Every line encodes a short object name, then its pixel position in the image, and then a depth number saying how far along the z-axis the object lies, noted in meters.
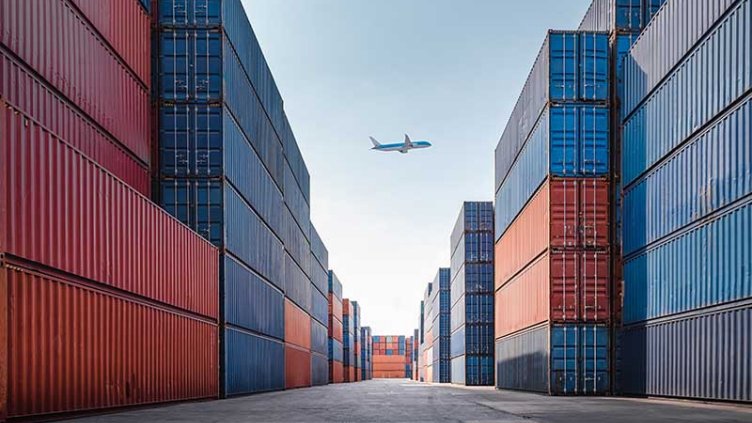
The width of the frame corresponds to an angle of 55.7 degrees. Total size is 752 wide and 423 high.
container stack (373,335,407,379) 159.38
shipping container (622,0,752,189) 18.67
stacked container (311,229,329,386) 60.69
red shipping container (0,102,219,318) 12.00
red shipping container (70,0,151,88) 20.28
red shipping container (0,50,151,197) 15.65
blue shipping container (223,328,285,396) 27.72
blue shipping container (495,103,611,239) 27.81
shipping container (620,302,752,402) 18.05
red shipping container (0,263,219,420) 11.96
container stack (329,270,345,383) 80.74
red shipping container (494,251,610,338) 27.56
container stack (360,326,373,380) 128.12
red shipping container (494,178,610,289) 27.73
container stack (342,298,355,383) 97.81
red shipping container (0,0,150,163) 16.02
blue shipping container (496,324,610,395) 27.20
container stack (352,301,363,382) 110.12
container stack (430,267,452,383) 74.34
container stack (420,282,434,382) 90.81
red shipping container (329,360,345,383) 80.62
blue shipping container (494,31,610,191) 27.97
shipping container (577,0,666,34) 28.20
